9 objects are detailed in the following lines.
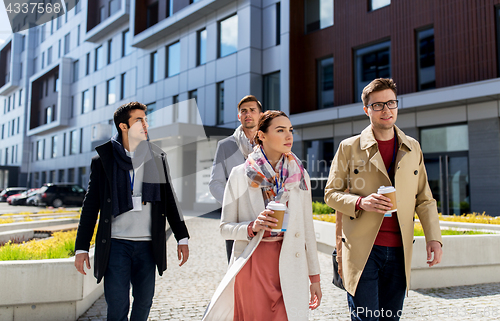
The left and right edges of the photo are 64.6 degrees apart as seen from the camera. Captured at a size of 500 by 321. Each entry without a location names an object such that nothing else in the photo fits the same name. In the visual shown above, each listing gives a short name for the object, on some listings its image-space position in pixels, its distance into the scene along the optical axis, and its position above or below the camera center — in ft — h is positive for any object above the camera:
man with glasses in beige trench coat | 9.30 -0.57
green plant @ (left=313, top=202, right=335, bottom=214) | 35.78 -1.51
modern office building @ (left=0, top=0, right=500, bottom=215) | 43.16 +18.42
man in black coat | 9.80 -0.62
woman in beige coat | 8.21 -1.06
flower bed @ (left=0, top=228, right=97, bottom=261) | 15.24 -2.41
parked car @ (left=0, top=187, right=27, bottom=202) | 113.09 -0.08
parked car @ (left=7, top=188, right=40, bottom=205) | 97.92 -1.57
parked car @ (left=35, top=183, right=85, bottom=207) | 84.89 -0.68
